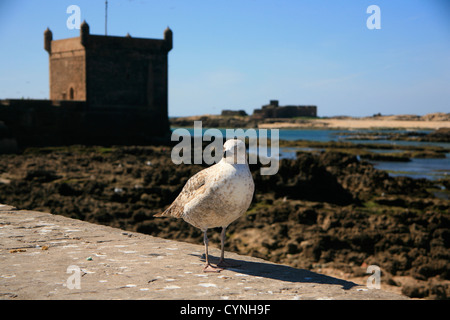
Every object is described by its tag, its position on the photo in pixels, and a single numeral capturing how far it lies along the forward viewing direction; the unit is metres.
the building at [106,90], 37.75
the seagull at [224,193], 4.40
